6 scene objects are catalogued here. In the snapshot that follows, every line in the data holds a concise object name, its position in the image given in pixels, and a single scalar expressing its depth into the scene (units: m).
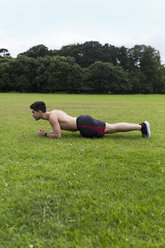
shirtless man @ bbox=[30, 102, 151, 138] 6.60
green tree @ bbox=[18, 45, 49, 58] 99.75
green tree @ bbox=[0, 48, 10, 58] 115.56
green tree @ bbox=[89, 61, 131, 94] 81.12
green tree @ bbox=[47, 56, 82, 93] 78.00
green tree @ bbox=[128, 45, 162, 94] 87.38
